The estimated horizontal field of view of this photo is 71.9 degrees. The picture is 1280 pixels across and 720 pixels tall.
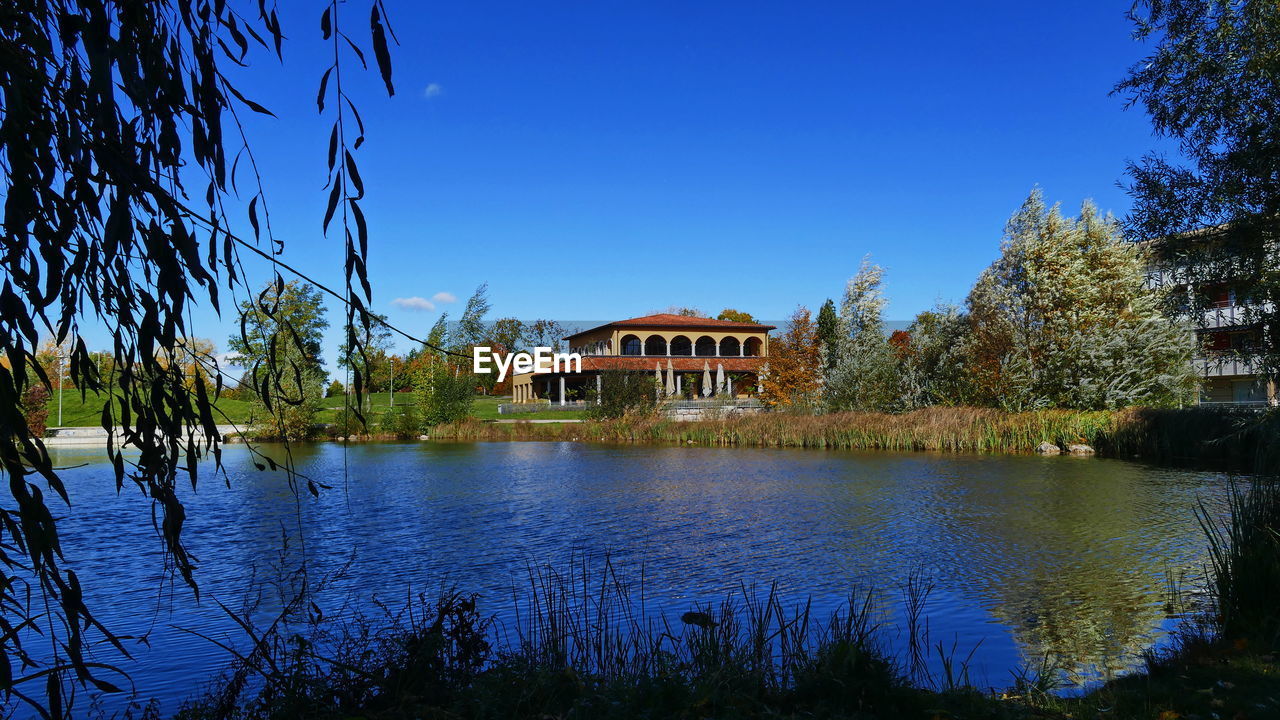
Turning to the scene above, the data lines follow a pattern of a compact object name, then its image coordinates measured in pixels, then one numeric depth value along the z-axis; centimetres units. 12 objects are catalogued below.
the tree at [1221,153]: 760
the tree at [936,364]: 3200
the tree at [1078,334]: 2617
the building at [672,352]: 5669
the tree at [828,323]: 4225
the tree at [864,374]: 3300
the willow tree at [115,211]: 217
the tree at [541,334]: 8150
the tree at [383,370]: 5662
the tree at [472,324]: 5628
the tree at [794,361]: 4209
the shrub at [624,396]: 3625
